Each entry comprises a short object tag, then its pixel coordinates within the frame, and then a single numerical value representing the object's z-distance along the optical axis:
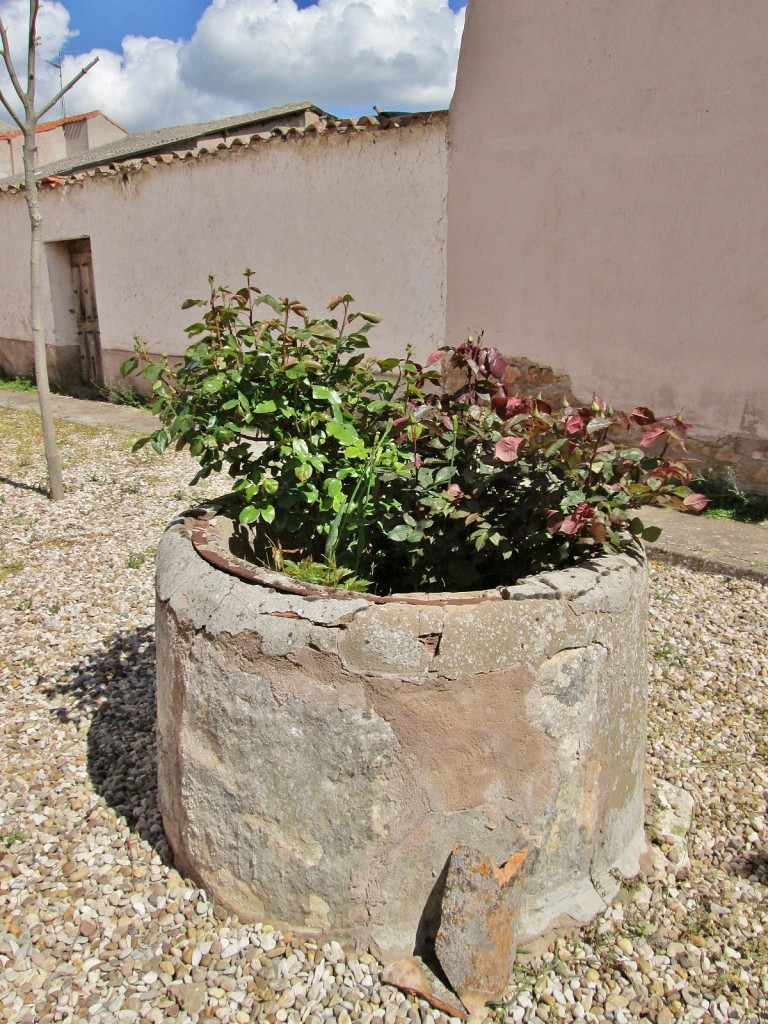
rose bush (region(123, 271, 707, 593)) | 2.10
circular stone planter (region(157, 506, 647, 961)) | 1.77
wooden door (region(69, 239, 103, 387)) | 10.77
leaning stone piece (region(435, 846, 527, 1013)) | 1.79
